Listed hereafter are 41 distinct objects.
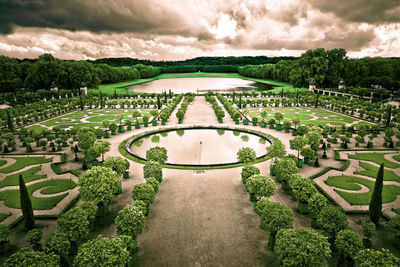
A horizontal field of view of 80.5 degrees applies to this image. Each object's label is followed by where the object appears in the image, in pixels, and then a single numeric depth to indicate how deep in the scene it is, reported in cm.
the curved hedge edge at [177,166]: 2707
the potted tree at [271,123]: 4322
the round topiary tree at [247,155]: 2428
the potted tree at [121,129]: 4194
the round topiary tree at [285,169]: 2167
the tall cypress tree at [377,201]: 1662
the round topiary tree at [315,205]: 1686
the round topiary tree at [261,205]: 1662
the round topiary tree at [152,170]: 2228
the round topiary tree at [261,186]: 1873
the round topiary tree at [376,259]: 1119
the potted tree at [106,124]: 3952
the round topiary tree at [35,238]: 1459
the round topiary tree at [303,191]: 1839
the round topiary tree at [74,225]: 1455
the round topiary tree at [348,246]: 1318
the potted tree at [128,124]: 4342
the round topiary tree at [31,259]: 1131
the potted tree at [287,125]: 4075
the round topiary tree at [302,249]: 1169
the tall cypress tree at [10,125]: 4129
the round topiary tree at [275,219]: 1480
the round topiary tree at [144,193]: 1807
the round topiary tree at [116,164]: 2211
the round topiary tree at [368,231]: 1495
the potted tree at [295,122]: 3929
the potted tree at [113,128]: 3959
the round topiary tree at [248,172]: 2159
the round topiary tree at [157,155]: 2470
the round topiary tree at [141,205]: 1651
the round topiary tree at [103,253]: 1162
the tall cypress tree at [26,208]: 1655
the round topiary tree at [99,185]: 1756
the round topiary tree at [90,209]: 1590
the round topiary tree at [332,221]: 1497
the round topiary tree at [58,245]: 1326
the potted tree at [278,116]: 4616
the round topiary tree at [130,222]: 1470
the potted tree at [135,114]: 4891
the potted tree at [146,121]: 4601
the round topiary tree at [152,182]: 2031
